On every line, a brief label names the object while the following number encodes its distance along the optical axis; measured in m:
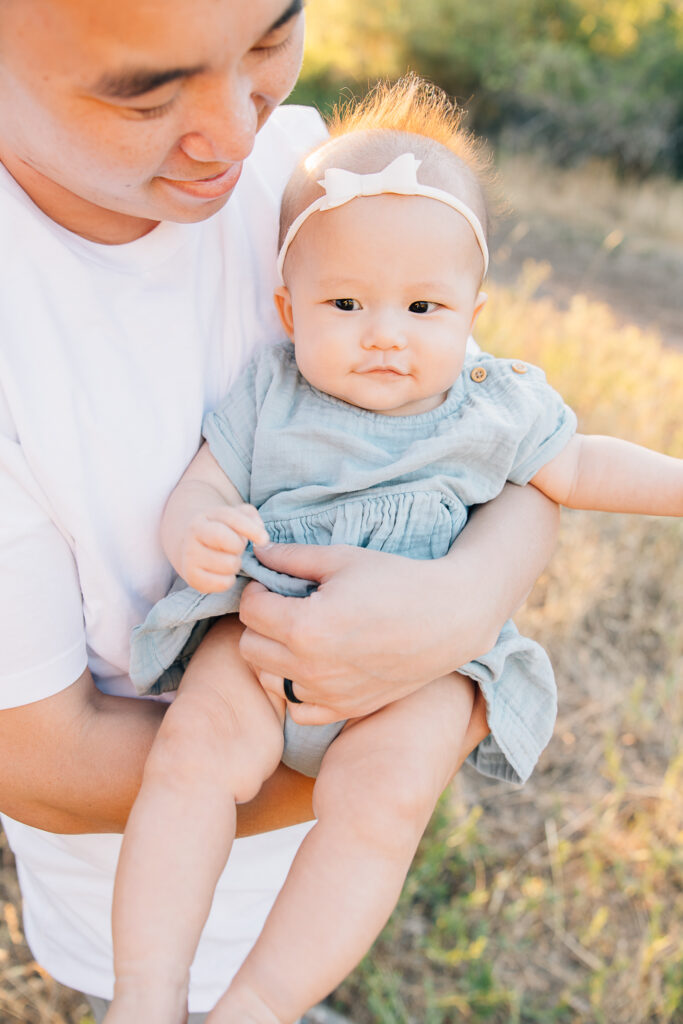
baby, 0.71
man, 0.66
